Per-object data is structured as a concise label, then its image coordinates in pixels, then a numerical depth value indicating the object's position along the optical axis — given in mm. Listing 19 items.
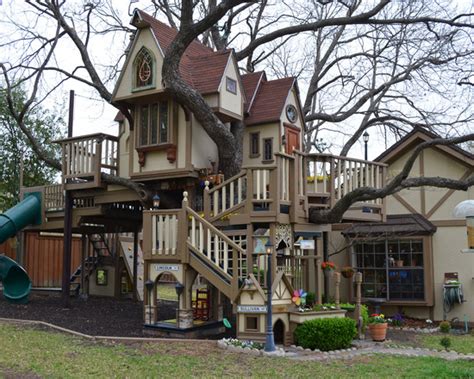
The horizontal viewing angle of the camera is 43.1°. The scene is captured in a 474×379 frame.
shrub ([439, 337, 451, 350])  11273
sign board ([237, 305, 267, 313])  10875
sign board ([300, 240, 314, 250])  12109
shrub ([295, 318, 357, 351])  10883
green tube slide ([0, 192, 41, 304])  16297
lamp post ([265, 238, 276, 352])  10312
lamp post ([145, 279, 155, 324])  12406
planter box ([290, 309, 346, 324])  11195
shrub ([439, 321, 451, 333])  14500
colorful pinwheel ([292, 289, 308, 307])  11414
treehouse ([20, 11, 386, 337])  11938
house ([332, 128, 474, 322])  16141
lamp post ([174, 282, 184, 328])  11977
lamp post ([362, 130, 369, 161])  19312
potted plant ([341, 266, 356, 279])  14508
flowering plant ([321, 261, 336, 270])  13328
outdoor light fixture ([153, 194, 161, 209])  13359
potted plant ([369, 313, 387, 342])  12398
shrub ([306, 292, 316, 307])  14195
